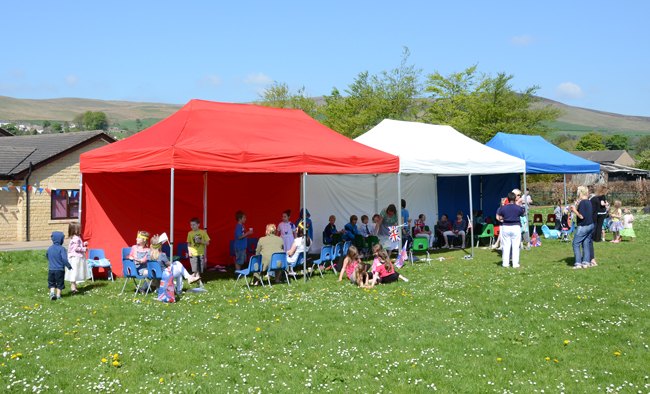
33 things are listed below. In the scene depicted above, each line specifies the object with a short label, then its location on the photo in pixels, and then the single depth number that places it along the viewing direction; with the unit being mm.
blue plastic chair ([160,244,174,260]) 12062
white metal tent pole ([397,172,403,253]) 13012
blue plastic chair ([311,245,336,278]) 12000
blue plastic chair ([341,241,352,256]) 12656
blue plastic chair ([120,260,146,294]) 9906
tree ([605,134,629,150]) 118125
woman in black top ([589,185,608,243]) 13898
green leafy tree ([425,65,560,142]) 39219
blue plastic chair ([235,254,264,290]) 10539
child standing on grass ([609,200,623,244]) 17705
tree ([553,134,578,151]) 98288
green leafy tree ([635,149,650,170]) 65262
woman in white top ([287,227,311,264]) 11305
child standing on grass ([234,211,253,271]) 12359
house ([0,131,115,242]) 22828
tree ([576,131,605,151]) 110188
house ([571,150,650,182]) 61531
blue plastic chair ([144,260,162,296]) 9719
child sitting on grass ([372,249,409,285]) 10891
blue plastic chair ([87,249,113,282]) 11750
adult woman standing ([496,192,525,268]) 12609
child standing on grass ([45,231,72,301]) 9586
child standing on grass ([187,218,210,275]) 11016
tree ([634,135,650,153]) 121644
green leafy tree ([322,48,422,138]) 37188
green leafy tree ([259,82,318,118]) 42844
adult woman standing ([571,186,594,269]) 12117
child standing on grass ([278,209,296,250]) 12680
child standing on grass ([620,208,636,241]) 18016
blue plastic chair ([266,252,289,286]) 10734
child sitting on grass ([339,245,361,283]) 11109
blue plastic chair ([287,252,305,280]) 11314
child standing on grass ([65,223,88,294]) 10672
